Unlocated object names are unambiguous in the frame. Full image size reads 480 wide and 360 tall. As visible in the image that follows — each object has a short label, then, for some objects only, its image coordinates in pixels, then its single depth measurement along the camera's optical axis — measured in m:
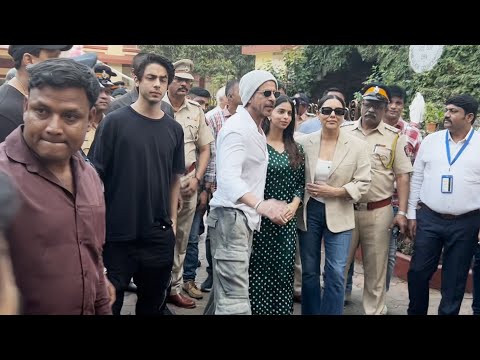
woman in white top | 3.92
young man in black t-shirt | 3.15
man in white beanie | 3.33
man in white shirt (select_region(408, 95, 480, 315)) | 4.01
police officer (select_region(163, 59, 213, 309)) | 4.59
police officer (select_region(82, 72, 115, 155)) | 4.04
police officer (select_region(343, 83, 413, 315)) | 4.29
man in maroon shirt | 1.82
